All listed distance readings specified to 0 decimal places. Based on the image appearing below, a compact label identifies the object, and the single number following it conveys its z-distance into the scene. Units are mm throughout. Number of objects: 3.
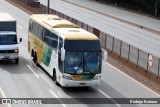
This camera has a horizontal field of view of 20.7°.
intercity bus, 25094
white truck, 31172
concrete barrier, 29219
